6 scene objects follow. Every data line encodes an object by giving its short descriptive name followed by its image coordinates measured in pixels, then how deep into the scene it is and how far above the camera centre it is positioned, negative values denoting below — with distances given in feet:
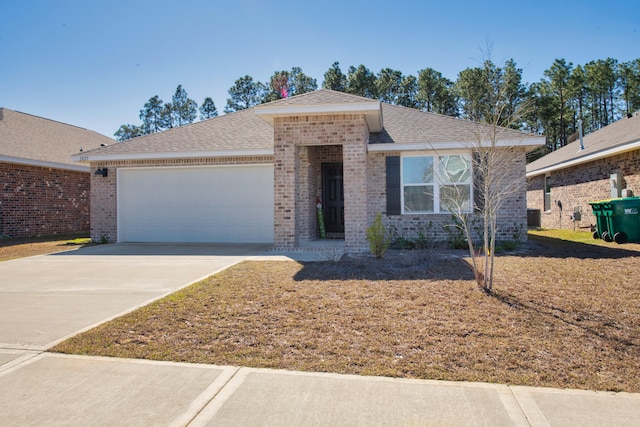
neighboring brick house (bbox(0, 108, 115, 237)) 46.62 +3.88
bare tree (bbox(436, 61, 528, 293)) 33.35 +2.09
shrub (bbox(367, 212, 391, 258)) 26.78 -2.00
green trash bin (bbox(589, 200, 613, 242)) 37.81 -1.15
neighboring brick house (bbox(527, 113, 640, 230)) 42.22 +4.22
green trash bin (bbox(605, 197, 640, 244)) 36.27 -1.08
